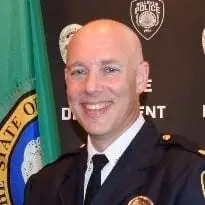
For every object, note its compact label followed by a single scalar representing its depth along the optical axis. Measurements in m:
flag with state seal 1.69
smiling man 1.19
